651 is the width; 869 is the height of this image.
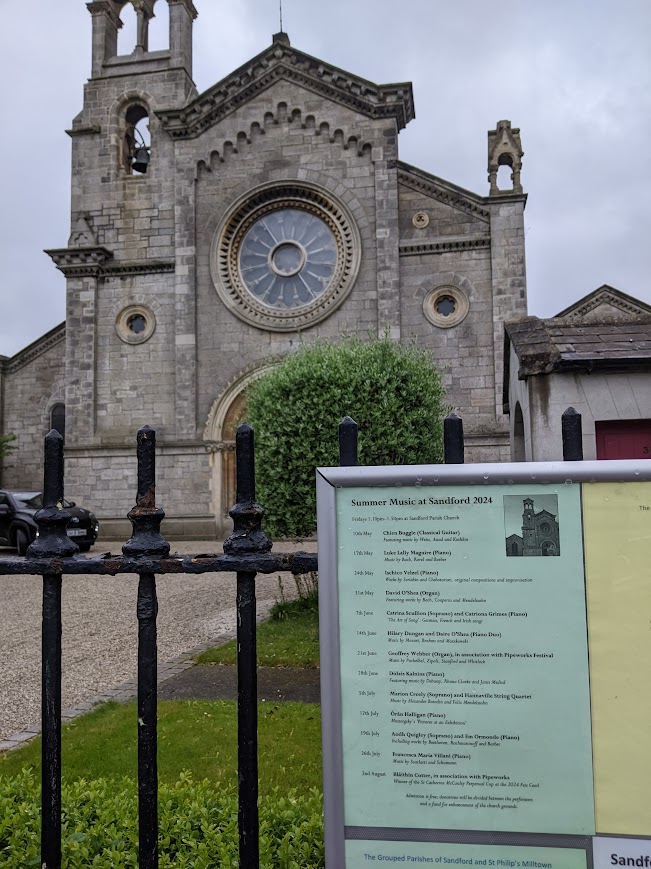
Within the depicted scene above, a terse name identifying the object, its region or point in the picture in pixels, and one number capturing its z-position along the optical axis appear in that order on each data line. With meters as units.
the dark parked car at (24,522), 16.81
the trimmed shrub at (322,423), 9.78
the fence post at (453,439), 2.14
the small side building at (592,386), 7.21
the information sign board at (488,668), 1.89
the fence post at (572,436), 2.08
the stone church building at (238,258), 19.66
